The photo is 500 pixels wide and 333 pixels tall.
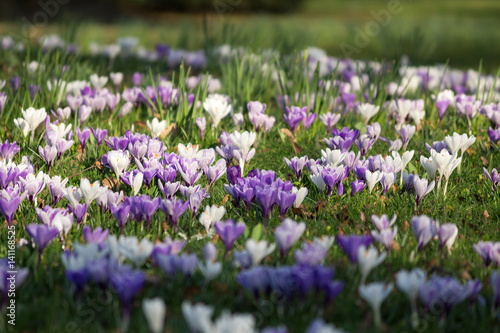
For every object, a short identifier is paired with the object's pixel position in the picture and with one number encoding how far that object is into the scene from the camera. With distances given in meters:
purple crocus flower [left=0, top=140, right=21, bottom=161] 6.01
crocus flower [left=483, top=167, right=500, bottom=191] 5.78
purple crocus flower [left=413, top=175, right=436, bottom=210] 5.28
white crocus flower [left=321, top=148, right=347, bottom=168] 5.90
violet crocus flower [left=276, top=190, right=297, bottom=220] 4.87
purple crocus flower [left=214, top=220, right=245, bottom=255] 4.19
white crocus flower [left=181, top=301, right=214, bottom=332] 2.88
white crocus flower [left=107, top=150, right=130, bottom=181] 5.67
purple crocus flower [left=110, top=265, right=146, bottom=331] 3.37
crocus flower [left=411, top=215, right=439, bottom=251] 4.32
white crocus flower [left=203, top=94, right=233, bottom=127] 7.48
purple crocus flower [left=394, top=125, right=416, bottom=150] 7.02
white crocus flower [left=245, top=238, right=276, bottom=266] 3.85
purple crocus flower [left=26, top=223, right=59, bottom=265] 4.04
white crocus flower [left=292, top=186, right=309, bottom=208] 5.01
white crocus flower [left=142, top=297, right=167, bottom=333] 2.93
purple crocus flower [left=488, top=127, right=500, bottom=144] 6.87
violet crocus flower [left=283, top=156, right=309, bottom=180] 5.97
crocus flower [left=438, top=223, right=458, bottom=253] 4.35
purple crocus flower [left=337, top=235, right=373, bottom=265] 3.93
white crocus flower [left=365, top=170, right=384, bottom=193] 5.55
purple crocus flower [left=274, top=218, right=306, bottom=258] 4.07
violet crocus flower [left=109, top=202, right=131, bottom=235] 4.63
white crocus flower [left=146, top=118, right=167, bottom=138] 6.93
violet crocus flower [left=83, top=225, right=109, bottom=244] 4.13
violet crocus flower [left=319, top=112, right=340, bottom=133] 7.60
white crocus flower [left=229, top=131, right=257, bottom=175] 6.07
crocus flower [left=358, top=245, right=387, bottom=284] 3.76
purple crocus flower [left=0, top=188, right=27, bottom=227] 4.60
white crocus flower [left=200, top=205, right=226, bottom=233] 4.74
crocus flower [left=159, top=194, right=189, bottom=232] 4.72
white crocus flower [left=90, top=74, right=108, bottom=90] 9.03
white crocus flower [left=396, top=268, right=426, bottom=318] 3.48
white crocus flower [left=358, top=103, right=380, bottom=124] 7.86
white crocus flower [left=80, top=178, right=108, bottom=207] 4.85
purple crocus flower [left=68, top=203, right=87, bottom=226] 4.76
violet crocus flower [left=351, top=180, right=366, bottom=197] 5.53
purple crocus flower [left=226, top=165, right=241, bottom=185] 5.76
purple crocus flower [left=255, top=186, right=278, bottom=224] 4.86
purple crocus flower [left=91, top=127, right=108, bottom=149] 6.65
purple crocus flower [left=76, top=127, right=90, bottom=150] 6.55
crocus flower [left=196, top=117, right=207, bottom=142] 7.24
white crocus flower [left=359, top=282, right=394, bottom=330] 3.35
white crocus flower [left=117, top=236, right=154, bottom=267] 3.80
